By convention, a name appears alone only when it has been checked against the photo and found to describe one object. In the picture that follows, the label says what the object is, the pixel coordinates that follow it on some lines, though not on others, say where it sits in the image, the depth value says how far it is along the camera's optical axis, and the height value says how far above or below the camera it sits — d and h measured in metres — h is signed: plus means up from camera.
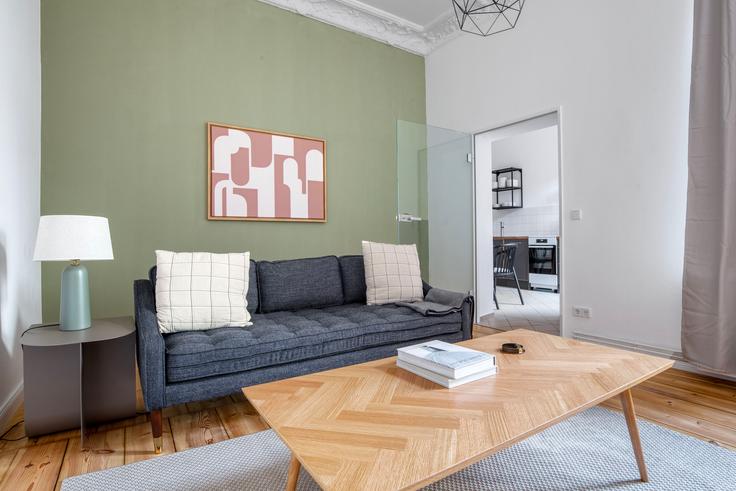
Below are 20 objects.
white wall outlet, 3.16 -0.58
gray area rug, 1.41 -0.87
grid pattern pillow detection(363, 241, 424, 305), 2.86 -0.25
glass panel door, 3.91 +0.39
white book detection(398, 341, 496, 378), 1.30 -0.41
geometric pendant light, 3.68 +2.21
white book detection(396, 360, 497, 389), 1.29 -0.46
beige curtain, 2.30 +0.26
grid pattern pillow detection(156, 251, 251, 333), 2.04 -0.28
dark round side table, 1.72 -0.62
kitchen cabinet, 6.59 -0.33
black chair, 5.05 -0.30
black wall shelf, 7.32 +0.97
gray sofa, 1.79 -0.50
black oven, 6.18 -0.37
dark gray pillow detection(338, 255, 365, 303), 2.97 -0.29
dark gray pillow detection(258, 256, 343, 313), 2.66 -0.30
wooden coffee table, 0.84 -0.48
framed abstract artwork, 3.36 +0.60
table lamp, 1.85 -0.04
